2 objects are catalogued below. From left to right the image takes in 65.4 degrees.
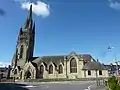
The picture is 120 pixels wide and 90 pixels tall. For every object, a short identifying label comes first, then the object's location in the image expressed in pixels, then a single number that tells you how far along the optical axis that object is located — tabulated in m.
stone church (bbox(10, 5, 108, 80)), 33.36
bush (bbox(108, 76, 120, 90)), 8.81
